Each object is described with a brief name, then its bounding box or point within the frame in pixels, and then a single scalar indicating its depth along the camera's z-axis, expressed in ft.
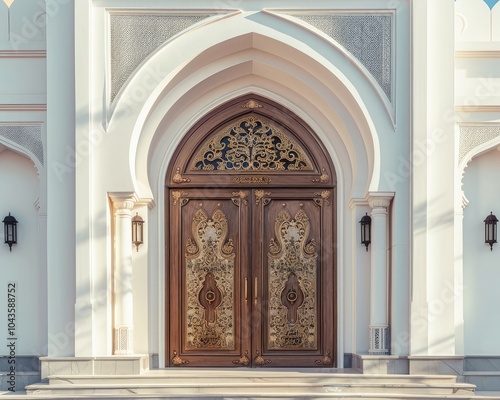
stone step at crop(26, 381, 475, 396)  30.27
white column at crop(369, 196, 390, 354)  32.73
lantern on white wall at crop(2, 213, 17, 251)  34.32
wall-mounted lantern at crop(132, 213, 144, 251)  33.81
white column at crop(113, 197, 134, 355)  32.58
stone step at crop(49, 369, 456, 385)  30.89
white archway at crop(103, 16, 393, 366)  32.55
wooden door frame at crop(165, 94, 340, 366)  35.14
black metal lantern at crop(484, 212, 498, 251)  34.12
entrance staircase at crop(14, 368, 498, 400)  30.04
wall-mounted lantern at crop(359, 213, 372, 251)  33.76
